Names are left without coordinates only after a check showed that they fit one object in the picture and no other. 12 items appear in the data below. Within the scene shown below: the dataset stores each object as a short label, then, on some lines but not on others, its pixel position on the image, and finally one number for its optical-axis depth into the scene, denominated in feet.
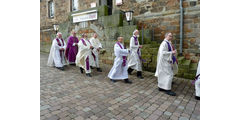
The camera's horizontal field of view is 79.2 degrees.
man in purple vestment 24.21
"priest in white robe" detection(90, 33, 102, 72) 22.09
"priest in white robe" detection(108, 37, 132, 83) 16.85
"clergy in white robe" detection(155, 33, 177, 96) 13.84
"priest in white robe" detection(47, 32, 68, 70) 23.02
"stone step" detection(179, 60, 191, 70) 19.66
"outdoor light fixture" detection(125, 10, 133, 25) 22.93
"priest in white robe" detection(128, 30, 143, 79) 19.06
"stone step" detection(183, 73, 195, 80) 19.04
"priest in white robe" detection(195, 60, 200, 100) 12.85
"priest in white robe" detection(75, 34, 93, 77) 19.71
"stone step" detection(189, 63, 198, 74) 19.25
